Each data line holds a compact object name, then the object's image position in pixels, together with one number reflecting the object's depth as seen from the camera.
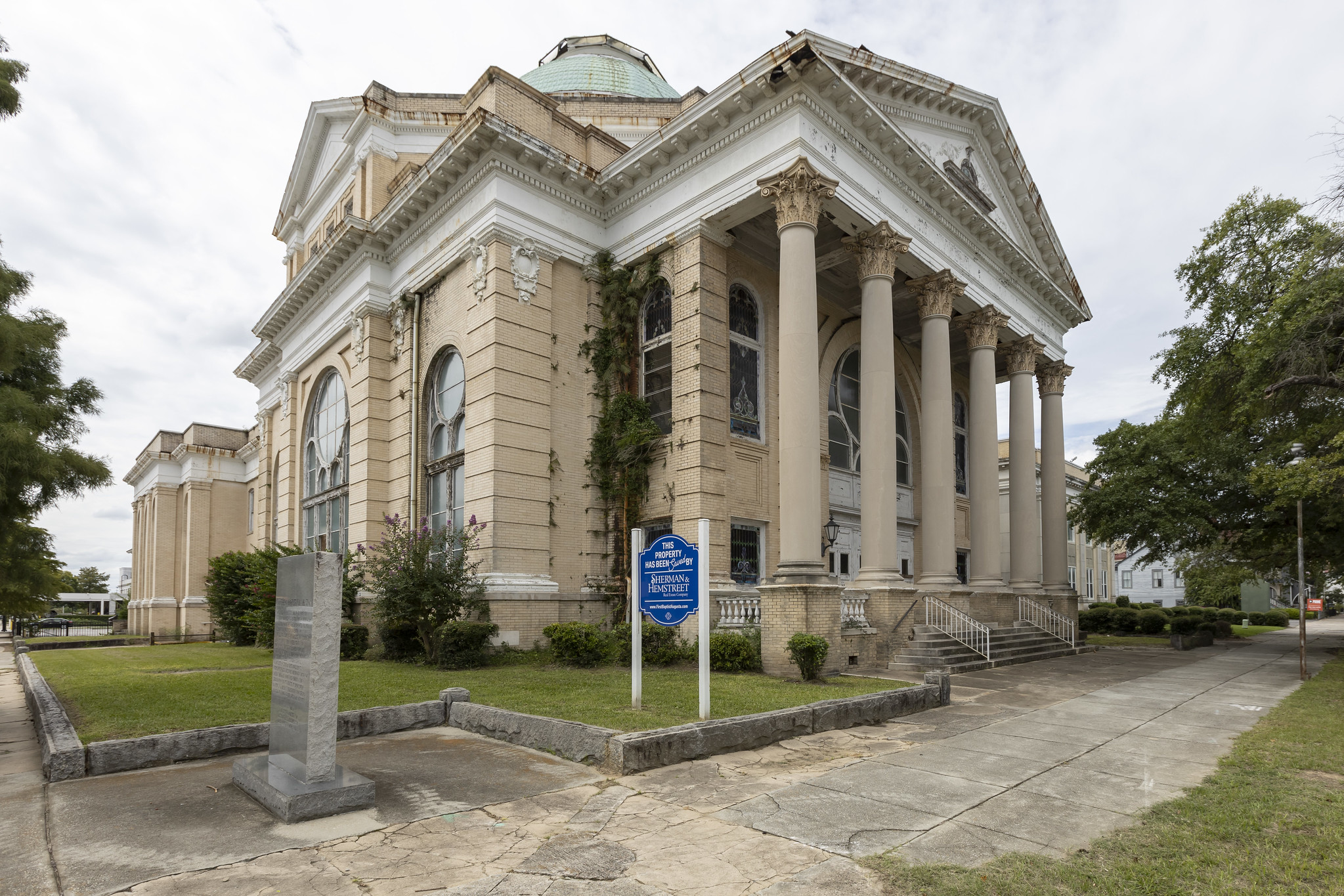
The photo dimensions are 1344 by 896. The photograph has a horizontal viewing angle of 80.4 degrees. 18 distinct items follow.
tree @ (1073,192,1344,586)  15.60
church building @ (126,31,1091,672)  17.08
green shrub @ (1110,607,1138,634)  36.41
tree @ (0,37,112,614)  9.70
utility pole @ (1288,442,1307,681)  14.51
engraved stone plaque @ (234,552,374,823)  6.07
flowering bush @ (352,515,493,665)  16.44
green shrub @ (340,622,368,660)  19.02
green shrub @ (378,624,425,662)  18.06
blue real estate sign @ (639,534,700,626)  9.44
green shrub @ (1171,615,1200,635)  30.92
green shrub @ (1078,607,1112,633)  36.69
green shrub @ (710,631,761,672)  14.96
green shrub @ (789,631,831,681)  13.52
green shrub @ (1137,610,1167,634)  36.03
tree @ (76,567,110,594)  119.56
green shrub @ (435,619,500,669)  15.98
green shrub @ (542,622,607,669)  15.88
